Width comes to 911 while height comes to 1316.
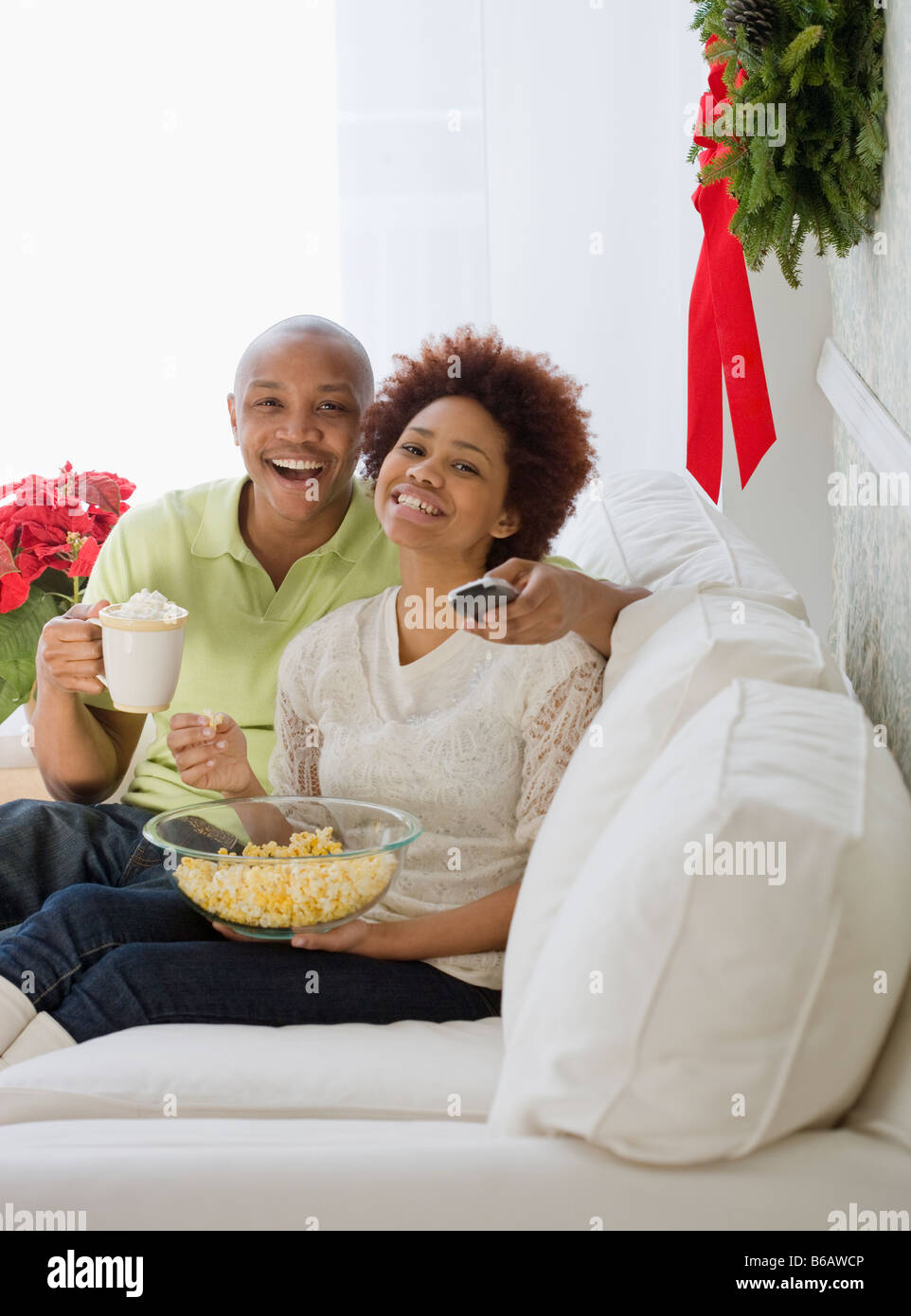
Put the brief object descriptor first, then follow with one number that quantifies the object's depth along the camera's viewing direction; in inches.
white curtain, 126.8
